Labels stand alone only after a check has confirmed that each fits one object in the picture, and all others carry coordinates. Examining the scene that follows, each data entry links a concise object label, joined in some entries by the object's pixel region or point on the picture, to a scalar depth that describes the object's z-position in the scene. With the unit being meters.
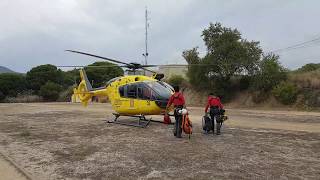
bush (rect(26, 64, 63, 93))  37.95
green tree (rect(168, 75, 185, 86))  27.43
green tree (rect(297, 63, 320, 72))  27.58
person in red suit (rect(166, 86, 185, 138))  7.64
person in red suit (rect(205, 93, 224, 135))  7.94
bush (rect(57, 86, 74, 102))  36.35
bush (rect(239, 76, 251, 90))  22.07
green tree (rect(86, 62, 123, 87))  37.08
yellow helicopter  9.43
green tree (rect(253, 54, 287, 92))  20.16
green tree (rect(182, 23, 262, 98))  21.21
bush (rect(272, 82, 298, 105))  18.98
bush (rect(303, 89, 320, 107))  18.28
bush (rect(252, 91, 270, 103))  20.51
